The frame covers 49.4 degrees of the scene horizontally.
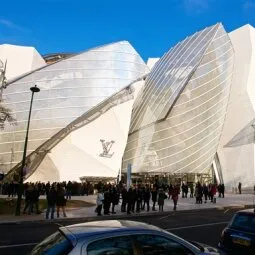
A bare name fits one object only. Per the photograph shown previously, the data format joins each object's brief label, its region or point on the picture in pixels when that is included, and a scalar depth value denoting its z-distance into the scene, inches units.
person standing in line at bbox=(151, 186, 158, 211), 690.4
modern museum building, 1273.3
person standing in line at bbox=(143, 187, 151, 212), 677.8
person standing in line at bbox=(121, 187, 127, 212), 633.9
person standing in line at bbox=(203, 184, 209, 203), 902.5
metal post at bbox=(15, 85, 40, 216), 559.0
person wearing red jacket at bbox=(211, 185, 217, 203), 891.2
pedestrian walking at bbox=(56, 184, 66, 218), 547.2
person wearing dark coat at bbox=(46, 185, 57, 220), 530.4
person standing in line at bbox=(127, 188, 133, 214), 619.4
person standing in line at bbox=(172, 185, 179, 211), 698.9
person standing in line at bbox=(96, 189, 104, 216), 581.7
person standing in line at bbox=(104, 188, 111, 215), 601.3
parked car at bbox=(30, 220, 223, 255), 126.4
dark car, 233.4
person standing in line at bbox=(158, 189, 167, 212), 663.3
